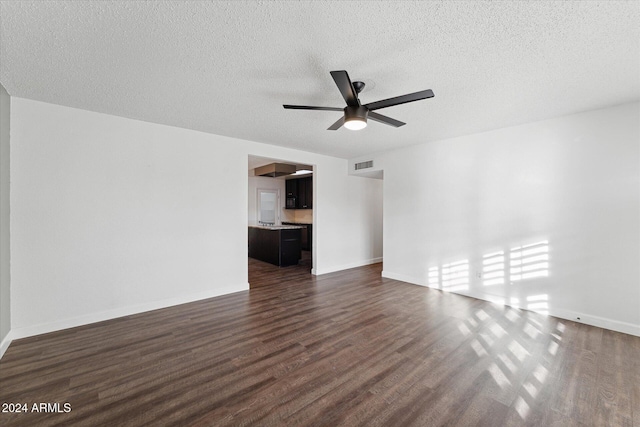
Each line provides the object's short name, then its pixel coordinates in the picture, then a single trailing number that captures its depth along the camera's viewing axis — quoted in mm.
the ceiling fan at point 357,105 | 2115
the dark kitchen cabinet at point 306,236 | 8367
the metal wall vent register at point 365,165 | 5652
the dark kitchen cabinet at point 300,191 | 8680
